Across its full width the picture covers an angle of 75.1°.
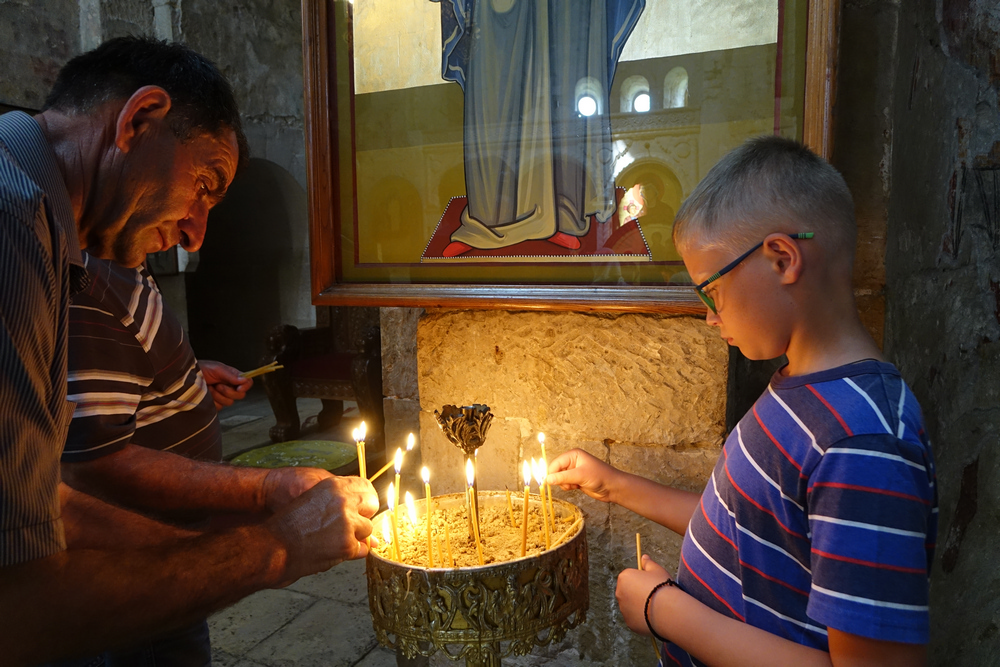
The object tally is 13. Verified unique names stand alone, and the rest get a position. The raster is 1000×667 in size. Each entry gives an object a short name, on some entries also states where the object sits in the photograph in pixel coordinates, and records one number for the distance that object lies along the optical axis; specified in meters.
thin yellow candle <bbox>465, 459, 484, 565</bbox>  1.40
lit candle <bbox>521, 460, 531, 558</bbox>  1.42
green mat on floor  4.72
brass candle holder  1.25
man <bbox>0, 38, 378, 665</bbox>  0.89
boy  0.91
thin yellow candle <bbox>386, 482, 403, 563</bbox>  1.37
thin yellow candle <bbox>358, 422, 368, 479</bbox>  1.40
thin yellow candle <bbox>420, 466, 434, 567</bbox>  1.35
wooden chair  5.85
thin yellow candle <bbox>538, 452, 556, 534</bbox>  1.51
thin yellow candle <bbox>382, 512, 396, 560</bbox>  1.43
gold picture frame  1.62
